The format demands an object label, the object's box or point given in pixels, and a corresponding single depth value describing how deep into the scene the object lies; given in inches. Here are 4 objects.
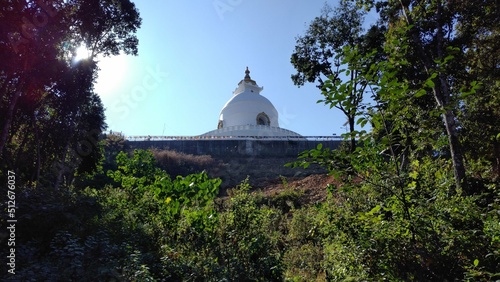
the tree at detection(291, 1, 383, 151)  526.3
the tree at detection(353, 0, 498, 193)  308.5
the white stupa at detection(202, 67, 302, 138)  1270.7
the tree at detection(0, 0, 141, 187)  335.9
